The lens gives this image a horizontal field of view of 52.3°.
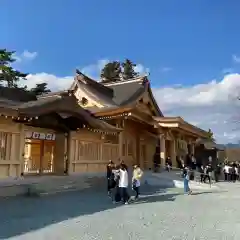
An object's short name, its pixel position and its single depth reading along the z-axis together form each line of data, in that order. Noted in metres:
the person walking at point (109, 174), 10.67
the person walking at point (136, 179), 10.29
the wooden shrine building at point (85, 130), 10.64
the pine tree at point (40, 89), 26.52
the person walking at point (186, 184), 12.40
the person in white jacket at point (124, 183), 9.43
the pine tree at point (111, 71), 40.20
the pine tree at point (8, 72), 23.22
